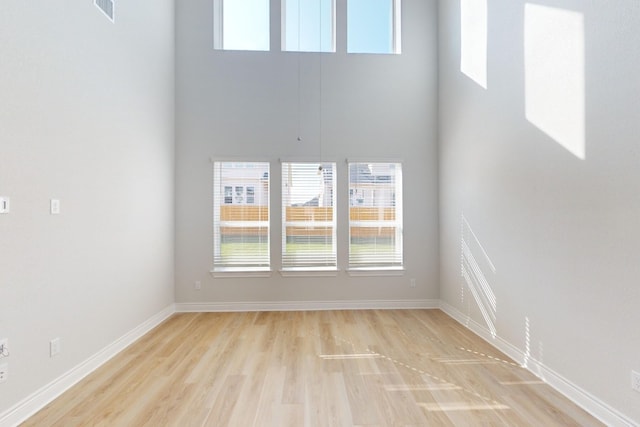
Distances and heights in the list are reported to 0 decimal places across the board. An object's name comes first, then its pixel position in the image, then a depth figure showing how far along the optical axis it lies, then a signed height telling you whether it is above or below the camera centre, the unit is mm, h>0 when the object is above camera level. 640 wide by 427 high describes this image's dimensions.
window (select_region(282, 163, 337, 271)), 4742 -118
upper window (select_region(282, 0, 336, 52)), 4758 +2712
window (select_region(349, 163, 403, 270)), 4785 -118
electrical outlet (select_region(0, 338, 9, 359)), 1999 -875
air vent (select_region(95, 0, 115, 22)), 2977 +1900
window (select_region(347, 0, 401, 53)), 4809 +2742
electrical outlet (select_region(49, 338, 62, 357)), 2408 -1054
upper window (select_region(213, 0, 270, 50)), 4742 +2716
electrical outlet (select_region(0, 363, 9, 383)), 1998 -1025
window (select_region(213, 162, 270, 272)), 4684 -118
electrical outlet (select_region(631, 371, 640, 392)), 1929 -1036
